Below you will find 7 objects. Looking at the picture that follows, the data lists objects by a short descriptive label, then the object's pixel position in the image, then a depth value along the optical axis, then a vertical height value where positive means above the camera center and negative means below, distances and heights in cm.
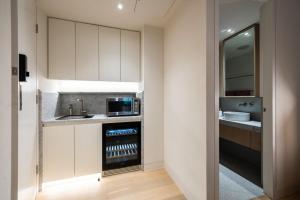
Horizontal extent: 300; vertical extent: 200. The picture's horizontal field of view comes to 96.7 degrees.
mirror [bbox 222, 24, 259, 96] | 214 +70
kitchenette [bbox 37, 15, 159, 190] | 189 -11
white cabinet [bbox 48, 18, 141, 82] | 211 +81
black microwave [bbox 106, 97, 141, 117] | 229 -12
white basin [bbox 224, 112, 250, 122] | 239 -31
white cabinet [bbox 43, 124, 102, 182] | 184 -74
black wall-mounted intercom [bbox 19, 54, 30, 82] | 107 +26
